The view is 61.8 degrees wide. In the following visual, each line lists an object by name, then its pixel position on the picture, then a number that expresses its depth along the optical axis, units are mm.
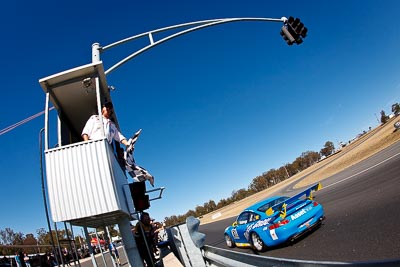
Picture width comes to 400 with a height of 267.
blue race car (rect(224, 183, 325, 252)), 9594
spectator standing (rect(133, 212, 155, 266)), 6894
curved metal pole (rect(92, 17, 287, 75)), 6709
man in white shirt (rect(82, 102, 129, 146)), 4914
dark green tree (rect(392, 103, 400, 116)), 125188
